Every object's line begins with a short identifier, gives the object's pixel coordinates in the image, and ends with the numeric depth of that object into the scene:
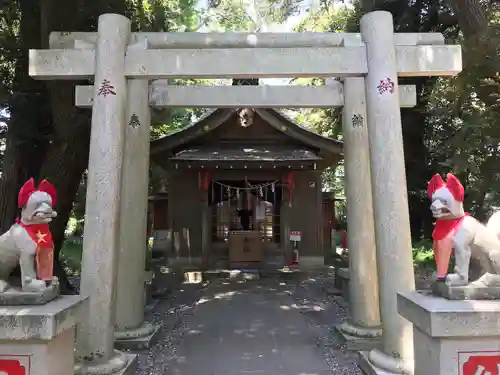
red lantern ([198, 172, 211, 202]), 12.26
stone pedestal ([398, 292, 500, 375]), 2.92
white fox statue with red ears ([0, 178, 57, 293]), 3.27
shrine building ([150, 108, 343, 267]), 12.21
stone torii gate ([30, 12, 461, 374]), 4.00
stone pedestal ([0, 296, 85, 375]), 2.94
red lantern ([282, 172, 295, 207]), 12.46
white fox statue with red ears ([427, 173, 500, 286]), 3.19
